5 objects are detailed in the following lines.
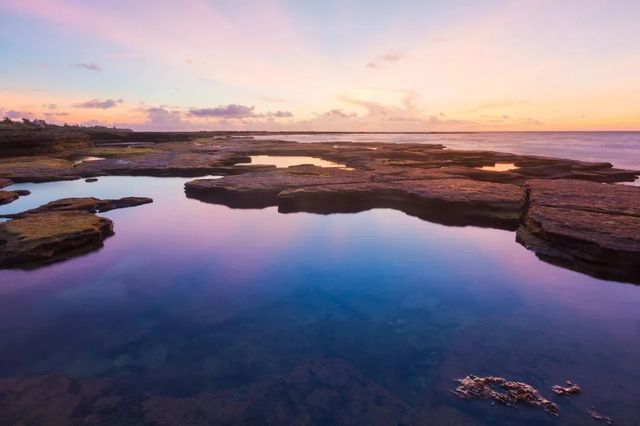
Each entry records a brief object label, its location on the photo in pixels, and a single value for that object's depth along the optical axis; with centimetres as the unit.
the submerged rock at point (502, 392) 560
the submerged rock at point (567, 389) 579
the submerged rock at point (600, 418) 521
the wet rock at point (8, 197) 1885
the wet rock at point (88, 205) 1539
